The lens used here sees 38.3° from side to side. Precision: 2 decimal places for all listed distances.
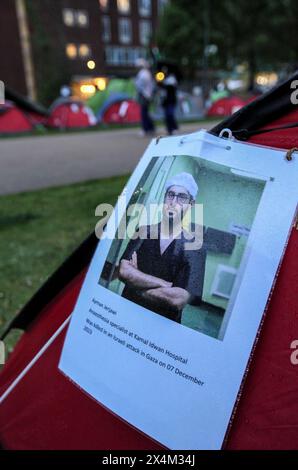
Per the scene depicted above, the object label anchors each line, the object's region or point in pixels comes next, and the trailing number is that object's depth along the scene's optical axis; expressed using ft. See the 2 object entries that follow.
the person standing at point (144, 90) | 35.91
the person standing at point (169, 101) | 34.86
